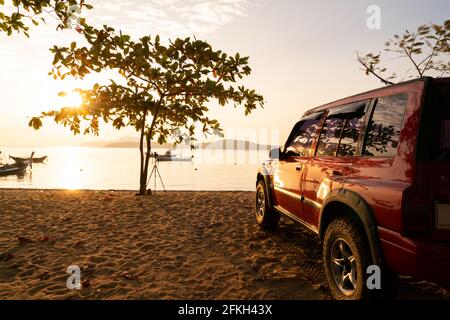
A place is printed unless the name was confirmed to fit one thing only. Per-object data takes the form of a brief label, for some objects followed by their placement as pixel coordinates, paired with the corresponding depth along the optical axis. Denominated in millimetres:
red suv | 2150
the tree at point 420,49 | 9531
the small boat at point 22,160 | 40588
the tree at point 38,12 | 4293
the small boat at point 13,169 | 37781
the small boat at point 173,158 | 91756
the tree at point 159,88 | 9320
